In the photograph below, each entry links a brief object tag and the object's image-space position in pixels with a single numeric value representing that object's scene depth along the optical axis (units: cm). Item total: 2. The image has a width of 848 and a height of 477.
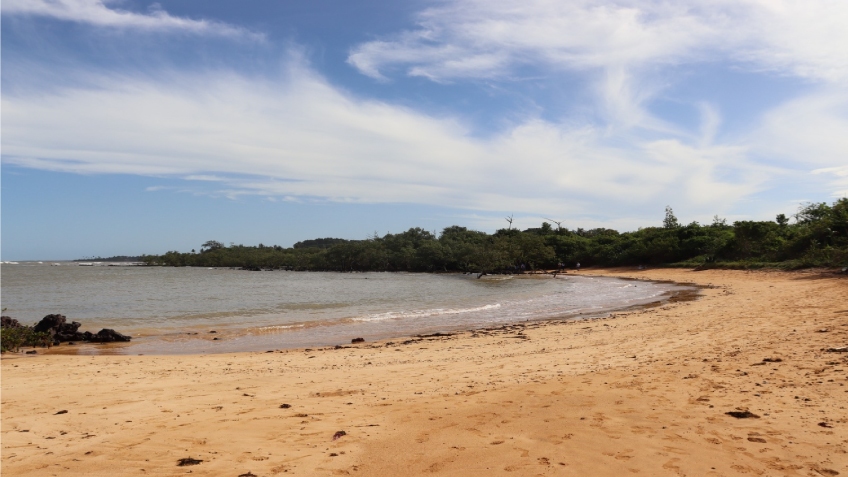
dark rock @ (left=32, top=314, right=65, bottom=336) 1455
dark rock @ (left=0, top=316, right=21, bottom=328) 1443
